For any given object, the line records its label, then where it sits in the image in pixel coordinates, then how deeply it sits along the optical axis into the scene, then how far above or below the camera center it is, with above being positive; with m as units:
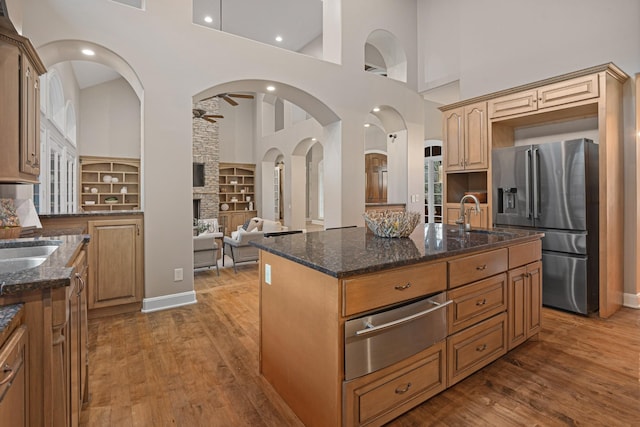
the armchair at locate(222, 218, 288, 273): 5.60 -0.54
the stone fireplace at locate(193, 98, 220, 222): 9.91 +1.64
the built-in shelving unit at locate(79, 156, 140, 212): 8.80 +0.84
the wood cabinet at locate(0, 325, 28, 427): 0.81 -0.43
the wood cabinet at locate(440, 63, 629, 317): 3.41 +1.09
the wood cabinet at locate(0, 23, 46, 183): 2.12 +0.71
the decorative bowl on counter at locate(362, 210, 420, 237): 2.44 -0.07
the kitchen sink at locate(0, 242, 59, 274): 1.69 -0.22
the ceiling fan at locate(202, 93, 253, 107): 6.83 +2.52
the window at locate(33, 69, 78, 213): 4.84 +1.10
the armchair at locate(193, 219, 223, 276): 5.08 -0.56
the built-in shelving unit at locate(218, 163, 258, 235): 10.73 +0.62
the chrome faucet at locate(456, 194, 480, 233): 3.02 -0.09
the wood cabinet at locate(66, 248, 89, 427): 1.33 -0.58
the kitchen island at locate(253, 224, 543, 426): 1.57 -0.55
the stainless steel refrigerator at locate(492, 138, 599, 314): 3.47 +0.00
